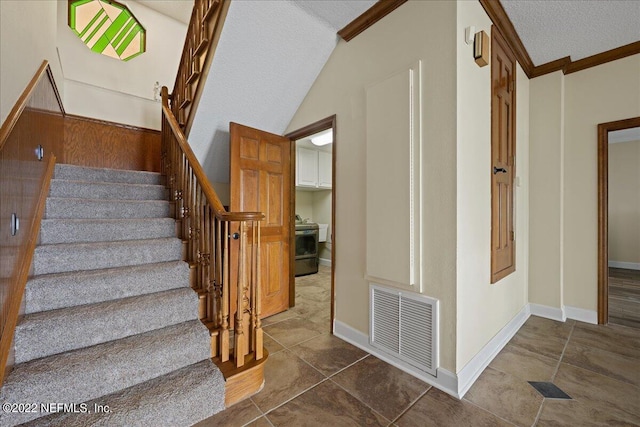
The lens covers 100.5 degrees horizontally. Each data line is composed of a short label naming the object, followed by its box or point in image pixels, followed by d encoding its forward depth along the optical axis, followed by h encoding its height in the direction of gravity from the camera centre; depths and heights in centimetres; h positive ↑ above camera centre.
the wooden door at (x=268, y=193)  262 +22
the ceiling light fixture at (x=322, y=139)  390 +115
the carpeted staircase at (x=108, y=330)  123 -65
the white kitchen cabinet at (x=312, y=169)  470 +82
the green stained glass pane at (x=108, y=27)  341 +252
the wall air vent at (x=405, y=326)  175 -80
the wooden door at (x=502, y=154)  208 +50
